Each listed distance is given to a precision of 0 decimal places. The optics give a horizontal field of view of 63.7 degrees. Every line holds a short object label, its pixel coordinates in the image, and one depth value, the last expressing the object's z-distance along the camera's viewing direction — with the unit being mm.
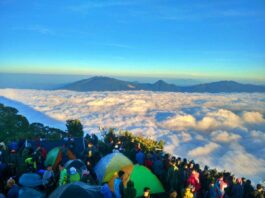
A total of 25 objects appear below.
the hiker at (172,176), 7776
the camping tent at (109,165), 9098
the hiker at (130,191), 6459
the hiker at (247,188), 7661
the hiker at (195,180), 7480
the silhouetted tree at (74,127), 18547
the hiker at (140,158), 9177
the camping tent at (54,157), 9474
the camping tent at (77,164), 8499
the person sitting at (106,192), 6081
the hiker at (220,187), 7052
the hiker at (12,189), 5783
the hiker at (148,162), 8984
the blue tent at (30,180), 6743
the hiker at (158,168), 8558
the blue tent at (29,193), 5781
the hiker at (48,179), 6942
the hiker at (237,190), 7355
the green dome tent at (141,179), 8176
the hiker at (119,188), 6538
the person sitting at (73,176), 6626
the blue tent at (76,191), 5805
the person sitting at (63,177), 6661
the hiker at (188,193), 6327
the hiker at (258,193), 7034
